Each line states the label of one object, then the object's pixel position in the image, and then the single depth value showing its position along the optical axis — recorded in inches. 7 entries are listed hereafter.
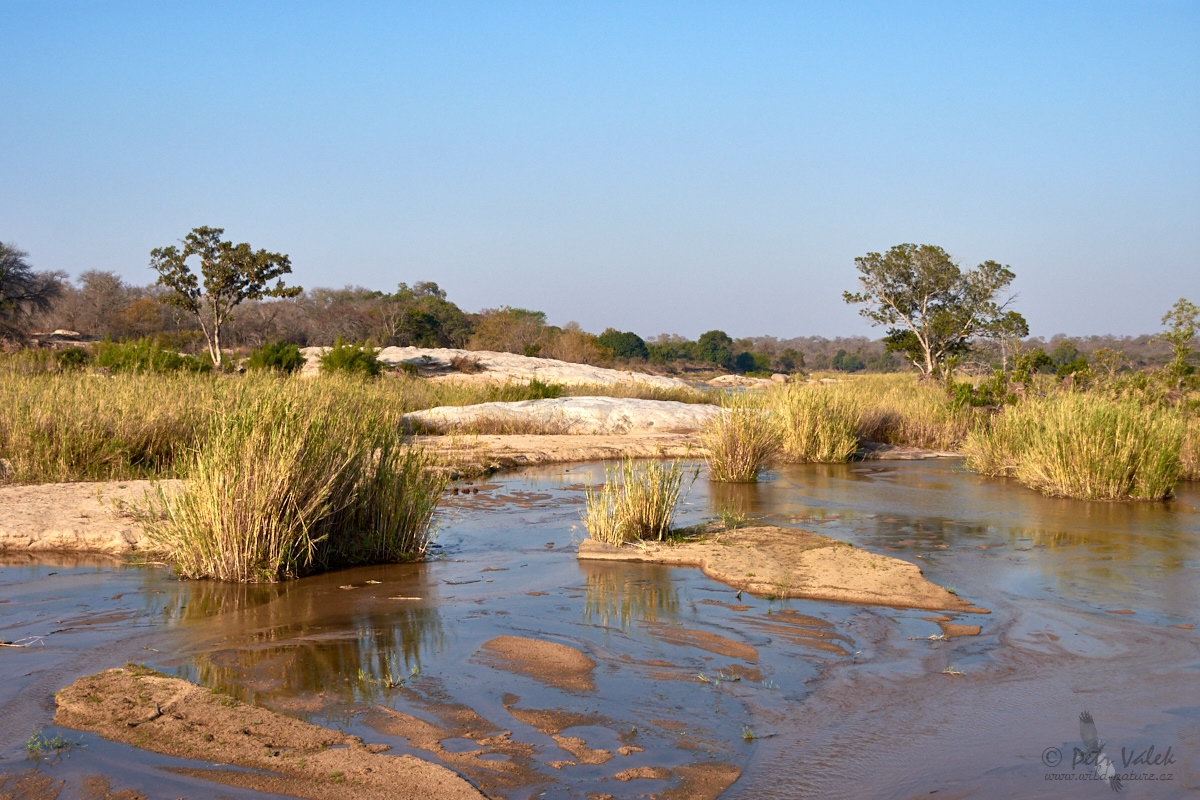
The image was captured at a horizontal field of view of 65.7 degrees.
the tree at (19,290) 1441.9
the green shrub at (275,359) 914.1
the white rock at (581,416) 743.1
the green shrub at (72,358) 828.6
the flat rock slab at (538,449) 574.9
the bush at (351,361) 917.2
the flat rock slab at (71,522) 311.7
